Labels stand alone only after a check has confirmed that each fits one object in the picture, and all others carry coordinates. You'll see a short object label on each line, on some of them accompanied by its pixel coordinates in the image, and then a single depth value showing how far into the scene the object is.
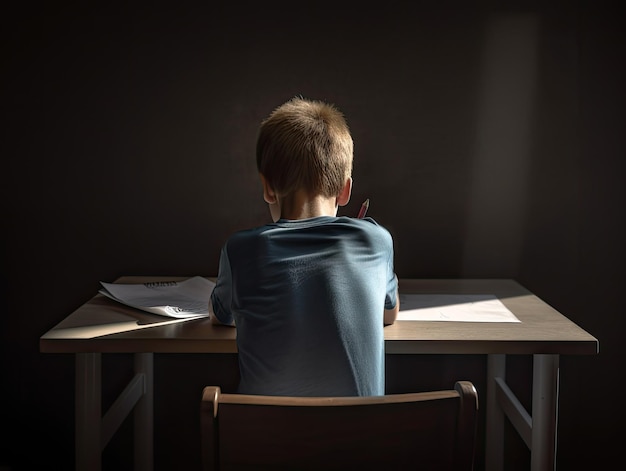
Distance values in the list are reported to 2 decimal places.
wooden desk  1.35
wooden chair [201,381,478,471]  0.87
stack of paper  1.54
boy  1.15
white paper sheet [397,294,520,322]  1.52
